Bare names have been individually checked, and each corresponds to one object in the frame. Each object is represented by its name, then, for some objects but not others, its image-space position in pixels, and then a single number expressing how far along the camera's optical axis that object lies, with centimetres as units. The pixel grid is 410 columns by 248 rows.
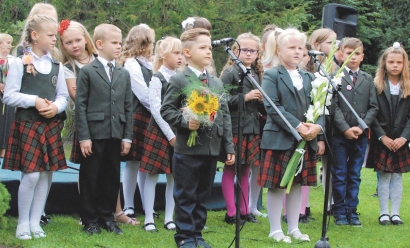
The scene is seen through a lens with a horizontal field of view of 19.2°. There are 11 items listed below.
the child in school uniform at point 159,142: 1076
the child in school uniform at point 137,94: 1142
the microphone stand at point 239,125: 819
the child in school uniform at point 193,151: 903
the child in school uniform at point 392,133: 1236
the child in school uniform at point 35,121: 954
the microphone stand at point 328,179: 898
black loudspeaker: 1750
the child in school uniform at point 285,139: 1008
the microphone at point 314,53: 996
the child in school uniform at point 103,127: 990
